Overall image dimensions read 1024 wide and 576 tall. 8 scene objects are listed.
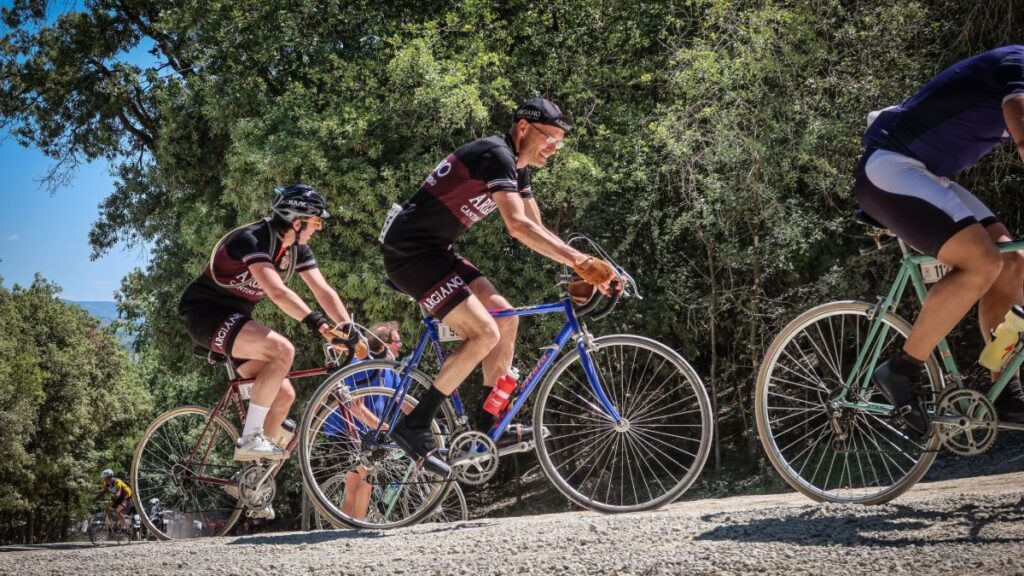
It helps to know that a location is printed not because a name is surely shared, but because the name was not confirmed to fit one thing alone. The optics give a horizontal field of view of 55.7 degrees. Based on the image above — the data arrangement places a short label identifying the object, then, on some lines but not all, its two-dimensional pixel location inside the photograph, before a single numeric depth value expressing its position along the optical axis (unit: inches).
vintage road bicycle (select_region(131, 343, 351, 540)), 273.9
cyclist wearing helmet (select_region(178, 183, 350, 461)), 245.3
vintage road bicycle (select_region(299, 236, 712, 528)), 209.3
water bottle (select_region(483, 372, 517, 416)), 209.9
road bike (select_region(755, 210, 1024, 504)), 171.5
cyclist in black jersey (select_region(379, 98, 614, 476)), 203.9
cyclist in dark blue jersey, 165.9
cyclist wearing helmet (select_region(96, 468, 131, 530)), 529.7
